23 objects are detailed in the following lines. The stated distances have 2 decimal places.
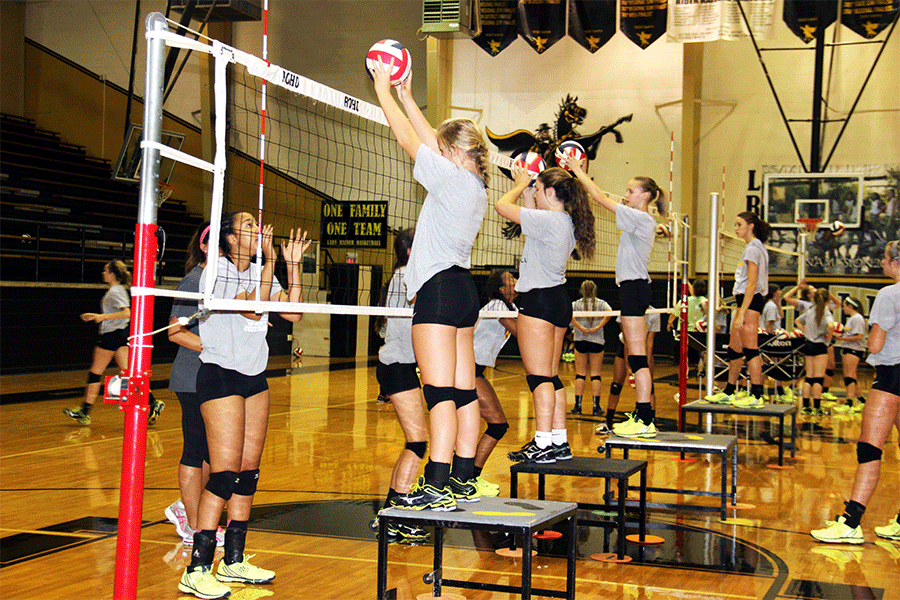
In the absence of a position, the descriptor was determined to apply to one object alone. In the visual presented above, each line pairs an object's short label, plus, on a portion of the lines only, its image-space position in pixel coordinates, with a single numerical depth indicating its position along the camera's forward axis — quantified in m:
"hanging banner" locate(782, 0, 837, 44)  16.09
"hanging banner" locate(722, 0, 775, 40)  14.78
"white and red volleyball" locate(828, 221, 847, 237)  13.60
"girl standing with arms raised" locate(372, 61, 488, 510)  3.26
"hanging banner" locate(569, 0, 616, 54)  16.44
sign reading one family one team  14.75
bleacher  13.46
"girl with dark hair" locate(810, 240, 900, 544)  4.82
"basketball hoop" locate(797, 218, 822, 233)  15.57
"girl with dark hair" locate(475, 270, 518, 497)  5.39
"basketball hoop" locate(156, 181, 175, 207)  13.81
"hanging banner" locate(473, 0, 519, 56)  16.61
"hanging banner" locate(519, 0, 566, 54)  16.50
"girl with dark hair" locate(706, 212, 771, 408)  7.27
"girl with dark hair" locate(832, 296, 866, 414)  10.50
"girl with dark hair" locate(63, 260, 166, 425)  8.41
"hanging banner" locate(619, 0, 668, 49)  15.91
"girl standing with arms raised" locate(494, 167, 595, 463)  4.55
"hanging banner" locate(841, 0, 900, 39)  15.90
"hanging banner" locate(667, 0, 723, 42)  14.81
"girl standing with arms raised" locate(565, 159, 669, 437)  5.51
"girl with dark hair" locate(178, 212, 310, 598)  3.64
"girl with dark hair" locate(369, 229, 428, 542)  4.63
